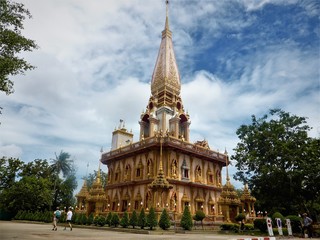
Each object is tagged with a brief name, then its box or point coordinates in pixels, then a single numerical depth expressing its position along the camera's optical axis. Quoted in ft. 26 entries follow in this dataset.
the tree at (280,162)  84.28
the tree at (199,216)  83.76
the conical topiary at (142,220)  66.74
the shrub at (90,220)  82.85
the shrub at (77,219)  88.03
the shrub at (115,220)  74.38
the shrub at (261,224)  75.47
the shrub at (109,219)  75.68
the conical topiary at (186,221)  70.65
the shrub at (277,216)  76.13
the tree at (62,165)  172.14
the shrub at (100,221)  77.20
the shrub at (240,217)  87.76
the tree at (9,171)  152.76
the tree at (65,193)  160.19
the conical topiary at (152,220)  65.21
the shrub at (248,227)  86.89
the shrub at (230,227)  80.64
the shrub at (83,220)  85.35
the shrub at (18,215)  132.16
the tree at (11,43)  46.32
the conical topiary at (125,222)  70.32
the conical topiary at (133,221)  68.74
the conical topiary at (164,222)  66.59
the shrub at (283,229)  71.89
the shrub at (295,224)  70.66
